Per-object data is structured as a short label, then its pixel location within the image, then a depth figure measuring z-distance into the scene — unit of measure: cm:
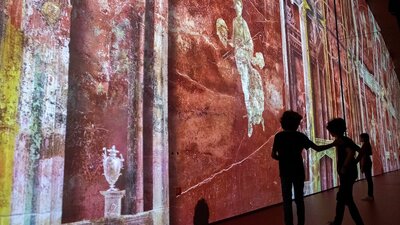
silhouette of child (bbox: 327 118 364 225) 396
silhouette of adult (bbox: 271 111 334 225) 387
